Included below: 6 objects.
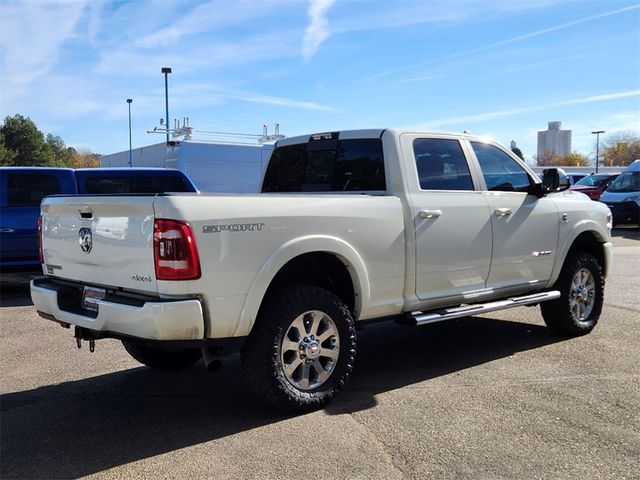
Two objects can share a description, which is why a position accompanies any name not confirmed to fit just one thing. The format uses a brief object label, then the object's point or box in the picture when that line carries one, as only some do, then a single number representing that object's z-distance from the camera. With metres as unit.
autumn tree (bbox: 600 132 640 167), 91.31
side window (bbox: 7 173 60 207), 9.10
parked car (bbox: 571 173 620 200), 24.02
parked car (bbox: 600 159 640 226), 19.66
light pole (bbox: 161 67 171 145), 28.70
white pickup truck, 3.63
